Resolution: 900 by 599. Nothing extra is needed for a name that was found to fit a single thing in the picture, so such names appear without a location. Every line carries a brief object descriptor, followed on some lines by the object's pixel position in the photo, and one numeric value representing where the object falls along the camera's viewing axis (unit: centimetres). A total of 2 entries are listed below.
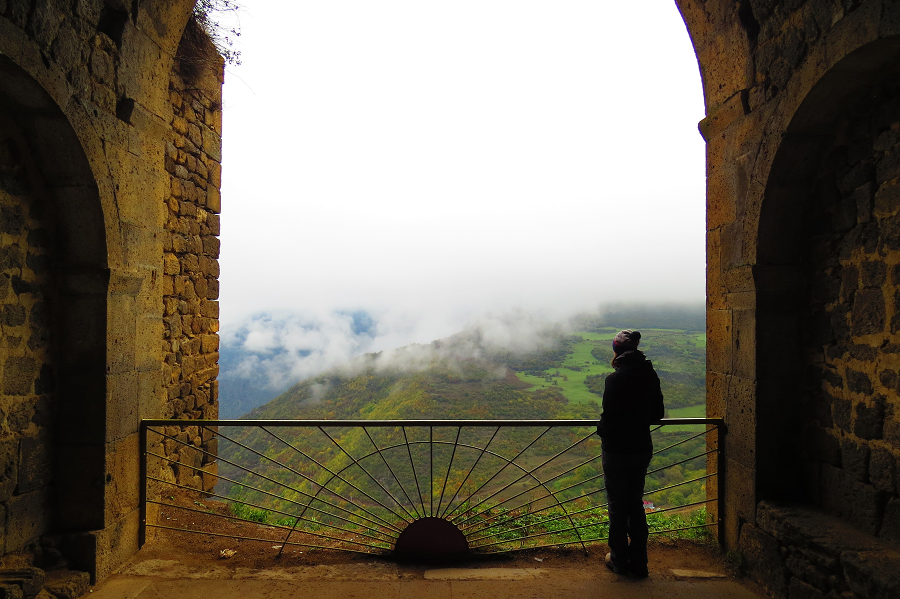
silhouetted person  293
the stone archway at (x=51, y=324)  271
